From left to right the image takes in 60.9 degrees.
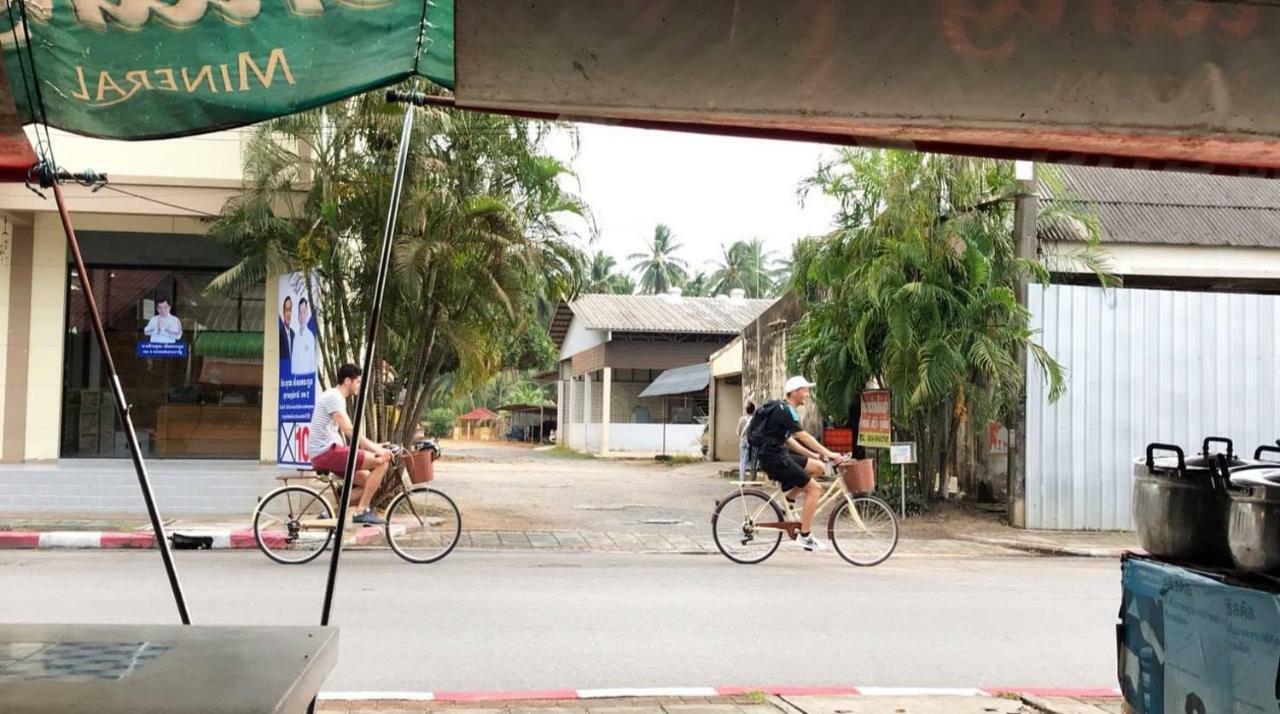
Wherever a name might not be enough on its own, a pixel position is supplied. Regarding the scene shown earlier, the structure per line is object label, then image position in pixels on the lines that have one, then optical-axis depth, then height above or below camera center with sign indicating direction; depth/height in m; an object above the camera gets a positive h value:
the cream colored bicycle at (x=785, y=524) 10.87 -1.24
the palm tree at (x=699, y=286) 67.50 +7.07
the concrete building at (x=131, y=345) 17.25 +0.73
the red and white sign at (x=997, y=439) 16.70 -0.54
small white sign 15.10 -0.70
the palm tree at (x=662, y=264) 68.56 +8.45
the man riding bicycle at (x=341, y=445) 10.05 -0.48
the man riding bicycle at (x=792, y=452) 10.50 -0.49
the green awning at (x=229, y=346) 17.83 +0.75
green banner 3.68 +1.18
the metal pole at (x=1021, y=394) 14.87 +0.15
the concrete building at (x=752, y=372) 24.87 +0.74
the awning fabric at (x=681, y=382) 34.59 +0.58
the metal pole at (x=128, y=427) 3.88 -0.13
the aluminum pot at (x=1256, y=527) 3.14 -0.35
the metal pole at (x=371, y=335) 4.02 +0.23
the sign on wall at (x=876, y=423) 15.61 -0.30
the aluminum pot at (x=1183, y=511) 3.47 -0.34
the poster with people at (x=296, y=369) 14.47 +0.32
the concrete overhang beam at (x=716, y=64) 3.48 +1.13
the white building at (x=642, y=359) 38.85 +1.46
